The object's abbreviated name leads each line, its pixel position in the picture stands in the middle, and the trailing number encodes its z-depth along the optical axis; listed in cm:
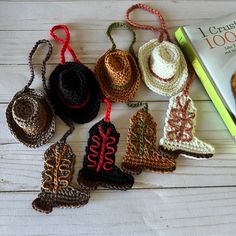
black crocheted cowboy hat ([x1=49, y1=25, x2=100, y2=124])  76
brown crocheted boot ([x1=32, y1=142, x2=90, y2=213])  72
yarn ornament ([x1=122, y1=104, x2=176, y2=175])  75
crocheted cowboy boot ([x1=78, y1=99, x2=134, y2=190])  74
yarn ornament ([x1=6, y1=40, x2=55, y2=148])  74
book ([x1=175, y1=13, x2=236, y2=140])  80
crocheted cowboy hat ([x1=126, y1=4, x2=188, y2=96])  79
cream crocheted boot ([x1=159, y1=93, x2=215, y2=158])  77
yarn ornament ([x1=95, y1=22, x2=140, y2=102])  79
